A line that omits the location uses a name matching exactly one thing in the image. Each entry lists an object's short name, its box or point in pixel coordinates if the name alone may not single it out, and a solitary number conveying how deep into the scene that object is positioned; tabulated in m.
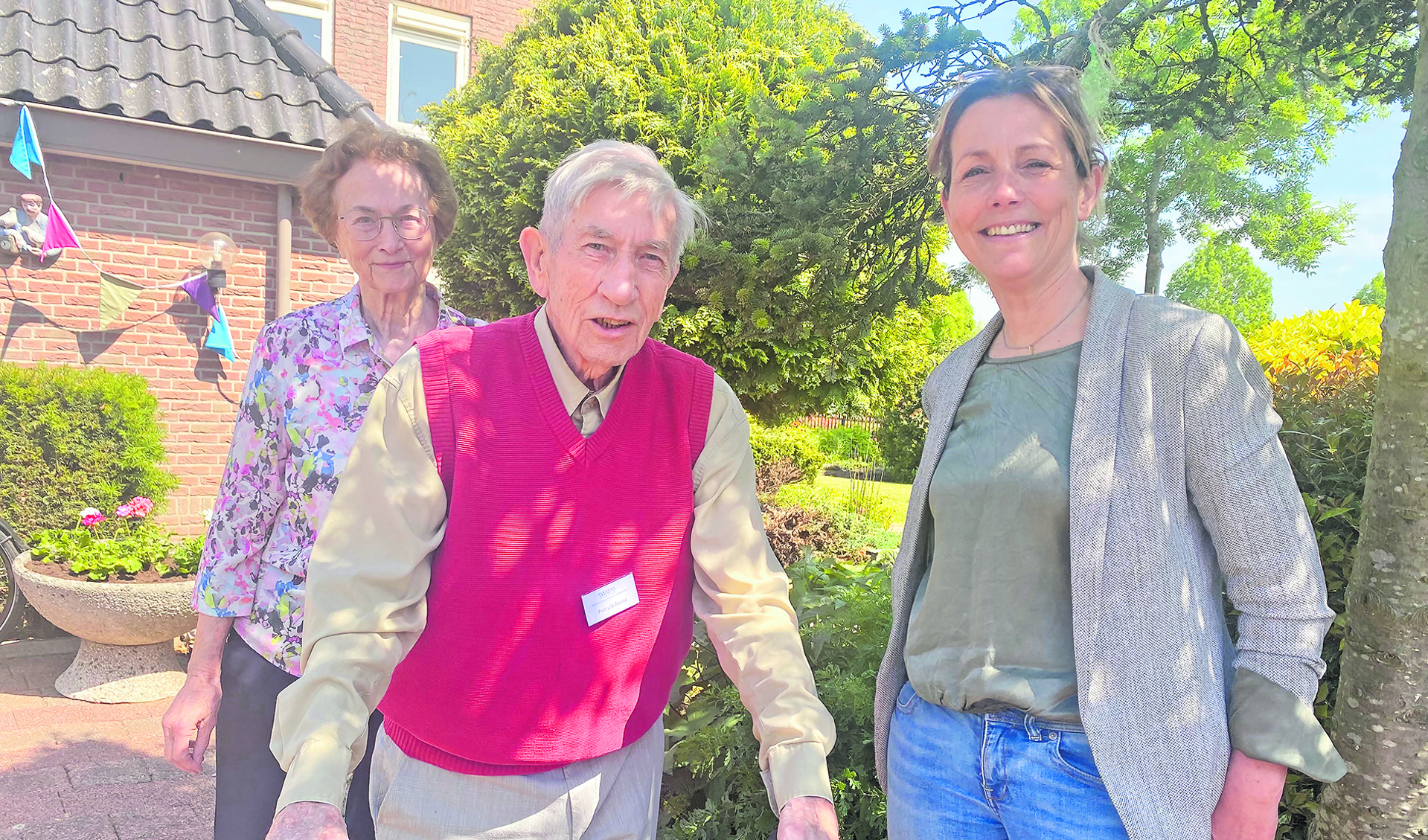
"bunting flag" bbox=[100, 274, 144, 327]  6.34
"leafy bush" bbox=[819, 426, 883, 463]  21.12
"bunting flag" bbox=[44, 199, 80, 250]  6.09
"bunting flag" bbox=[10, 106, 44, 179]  5.67
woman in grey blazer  1.47
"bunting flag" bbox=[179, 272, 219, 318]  6.55
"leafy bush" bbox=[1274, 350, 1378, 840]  2.33
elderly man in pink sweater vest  1.49
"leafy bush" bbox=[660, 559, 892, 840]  2.77
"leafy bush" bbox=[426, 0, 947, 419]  4.79
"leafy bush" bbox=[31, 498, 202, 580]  5.07
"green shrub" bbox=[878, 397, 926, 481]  20.05
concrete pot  4.79
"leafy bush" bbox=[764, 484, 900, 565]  6.79
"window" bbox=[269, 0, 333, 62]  11.90
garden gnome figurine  6.01
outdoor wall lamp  6.66
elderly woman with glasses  2.12
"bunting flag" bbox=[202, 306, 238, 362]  6.64
